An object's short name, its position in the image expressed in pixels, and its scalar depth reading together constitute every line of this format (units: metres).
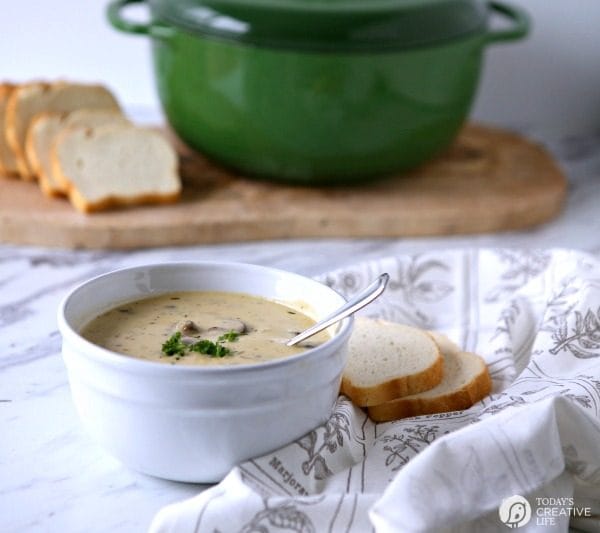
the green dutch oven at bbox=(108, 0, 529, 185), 1.25
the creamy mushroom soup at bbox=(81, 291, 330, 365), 0.92
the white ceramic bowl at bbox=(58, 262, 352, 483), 0.88
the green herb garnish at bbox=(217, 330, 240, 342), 0.93
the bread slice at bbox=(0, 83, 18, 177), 1.35
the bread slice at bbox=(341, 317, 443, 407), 0.98
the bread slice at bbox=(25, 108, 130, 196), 1.32
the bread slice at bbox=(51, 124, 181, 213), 1.29
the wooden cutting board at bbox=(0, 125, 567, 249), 1.25
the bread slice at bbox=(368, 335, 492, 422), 0.97
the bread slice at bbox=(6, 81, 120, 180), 1.34
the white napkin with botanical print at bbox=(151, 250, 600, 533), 0.86
